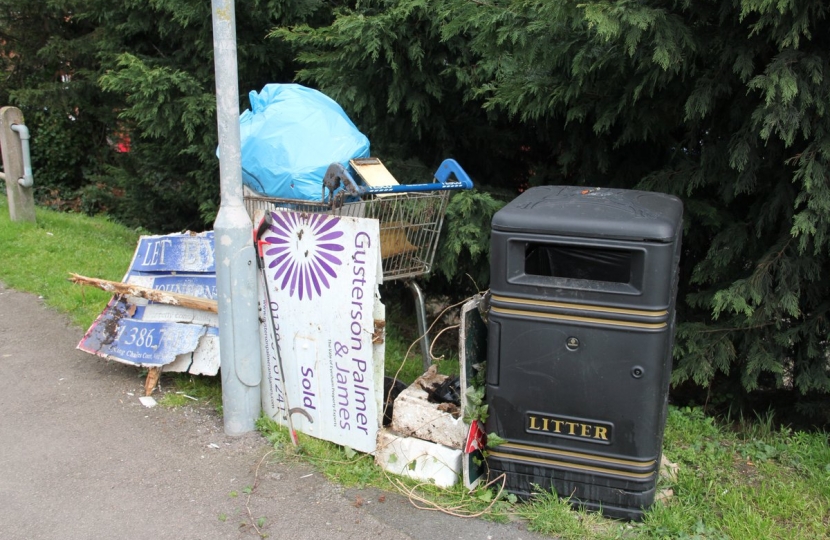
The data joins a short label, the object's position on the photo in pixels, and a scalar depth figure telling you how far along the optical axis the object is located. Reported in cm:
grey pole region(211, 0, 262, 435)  399
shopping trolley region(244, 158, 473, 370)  407
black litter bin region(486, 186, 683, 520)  318
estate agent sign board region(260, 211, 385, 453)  382
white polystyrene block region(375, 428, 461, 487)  373
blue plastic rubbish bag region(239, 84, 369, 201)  452
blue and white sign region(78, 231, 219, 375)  470
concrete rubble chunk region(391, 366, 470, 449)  373
